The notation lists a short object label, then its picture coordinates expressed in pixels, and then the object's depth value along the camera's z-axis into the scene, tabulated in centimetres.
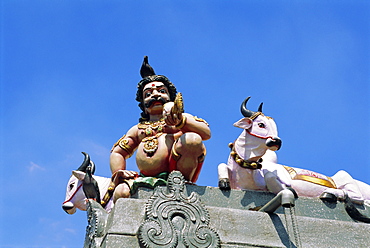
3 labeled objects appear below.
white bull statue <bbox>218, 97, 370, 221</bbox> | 655
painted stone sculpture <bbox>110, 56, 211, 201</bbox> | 613
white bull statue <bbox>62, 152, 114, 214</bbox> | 762
